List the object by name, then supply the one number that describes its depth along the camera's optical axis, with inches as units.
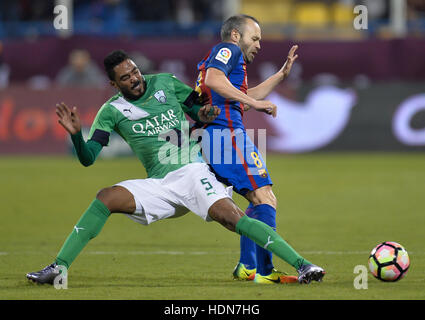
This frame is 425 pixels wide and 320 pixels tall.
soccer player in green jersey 524.4
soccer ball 530.0
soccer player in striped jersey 551.8
